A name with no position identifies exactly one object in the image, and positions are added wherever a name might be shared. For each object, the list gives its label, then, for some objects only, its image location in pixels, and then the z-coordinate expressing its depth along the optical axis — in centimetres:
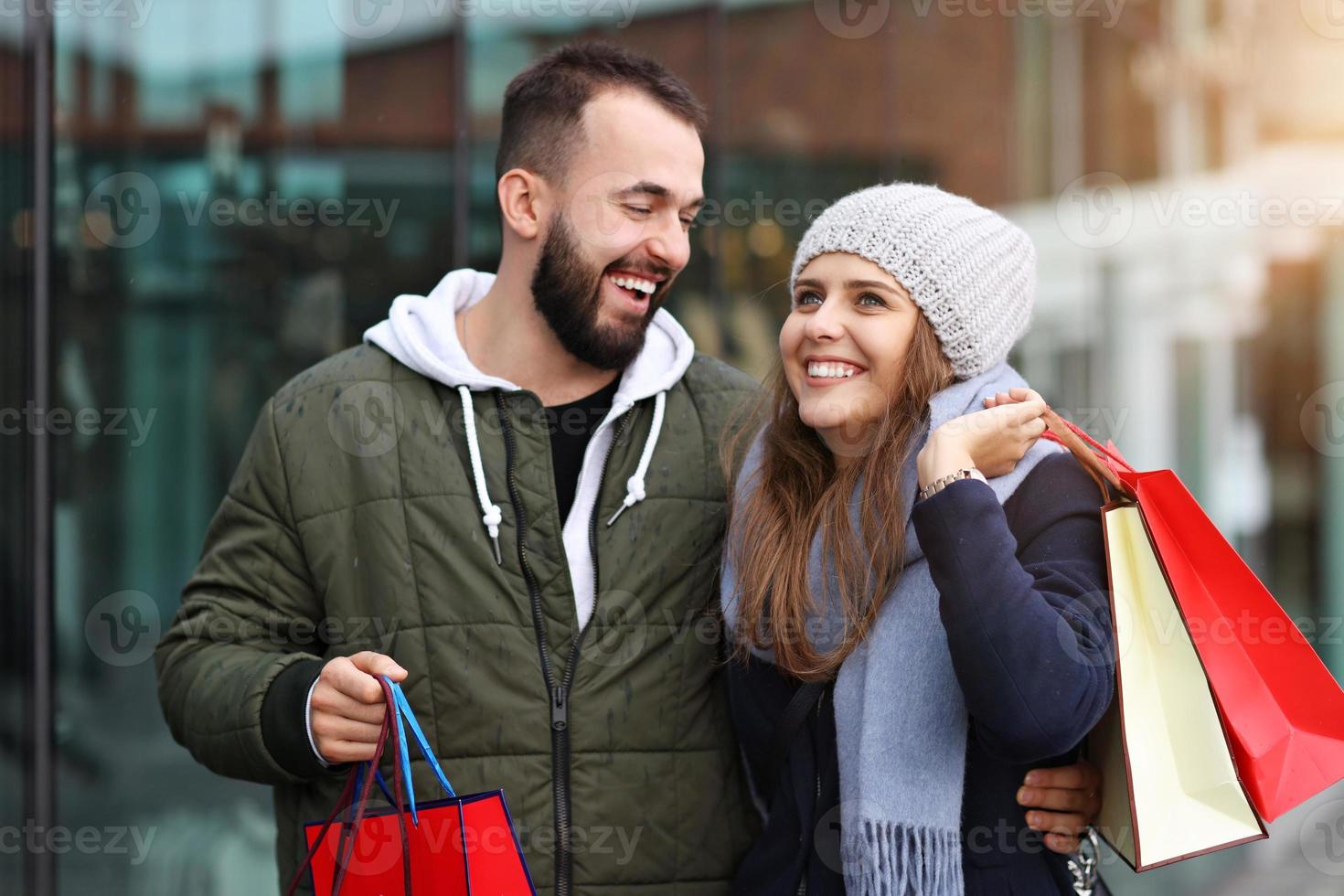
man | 255
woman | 211
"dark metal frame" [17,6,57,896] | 402
